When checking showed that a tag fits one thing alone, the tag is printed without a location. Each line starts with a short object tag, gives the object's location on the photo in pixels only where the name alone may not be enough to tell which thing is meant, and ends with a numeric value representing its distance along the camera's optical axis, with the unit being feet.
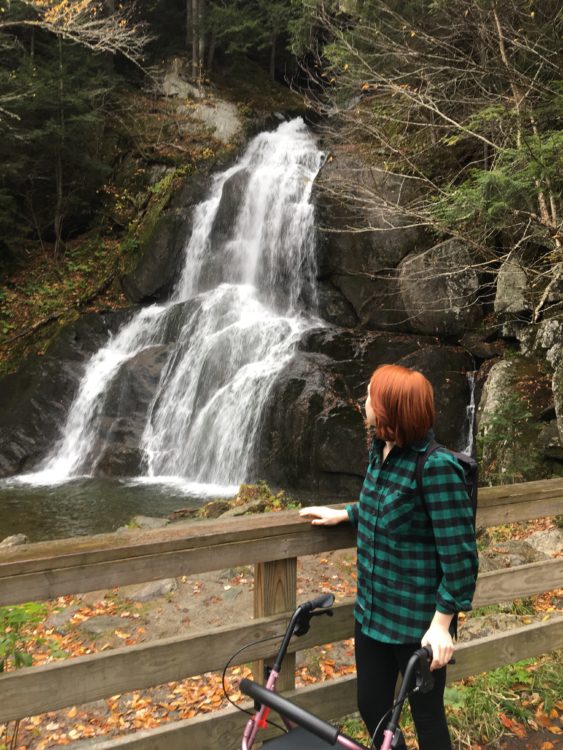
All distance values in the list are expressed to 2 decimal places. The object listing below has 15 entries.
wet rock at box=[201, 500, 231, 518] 26.35
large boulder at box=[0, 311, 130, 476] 42.37
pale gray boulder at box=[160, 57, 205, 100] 77.00
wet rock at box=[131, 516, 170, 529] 25.75
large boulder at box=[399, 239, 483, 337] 38.45
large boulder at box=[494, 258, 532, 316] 31.94
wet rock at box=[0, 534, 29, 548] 24.23
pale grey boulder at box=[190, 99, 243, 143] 71.15
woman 6.05
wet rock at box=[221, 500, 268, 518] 24.48
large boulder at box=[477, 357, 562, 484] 27.81
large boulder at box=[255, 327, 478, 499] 35.04
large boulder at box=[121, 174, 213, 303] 56.44
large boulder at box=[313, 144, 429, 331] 42.52
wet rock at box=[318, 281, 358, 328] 45.16
